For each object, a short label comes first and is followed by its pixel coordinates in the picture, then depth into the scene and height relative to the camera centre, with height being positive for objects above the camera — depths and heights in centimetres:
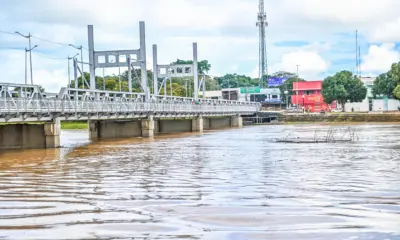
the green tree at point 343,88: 12162 +286
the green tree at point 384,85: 11881 +336
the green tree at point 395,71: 9906 +506
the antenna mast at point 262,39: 14612 +1663
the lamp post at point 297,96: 14605 +174
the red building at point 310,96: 14438 +169
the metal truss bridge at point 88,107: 3700 +5
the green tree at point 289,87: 16400 +473
